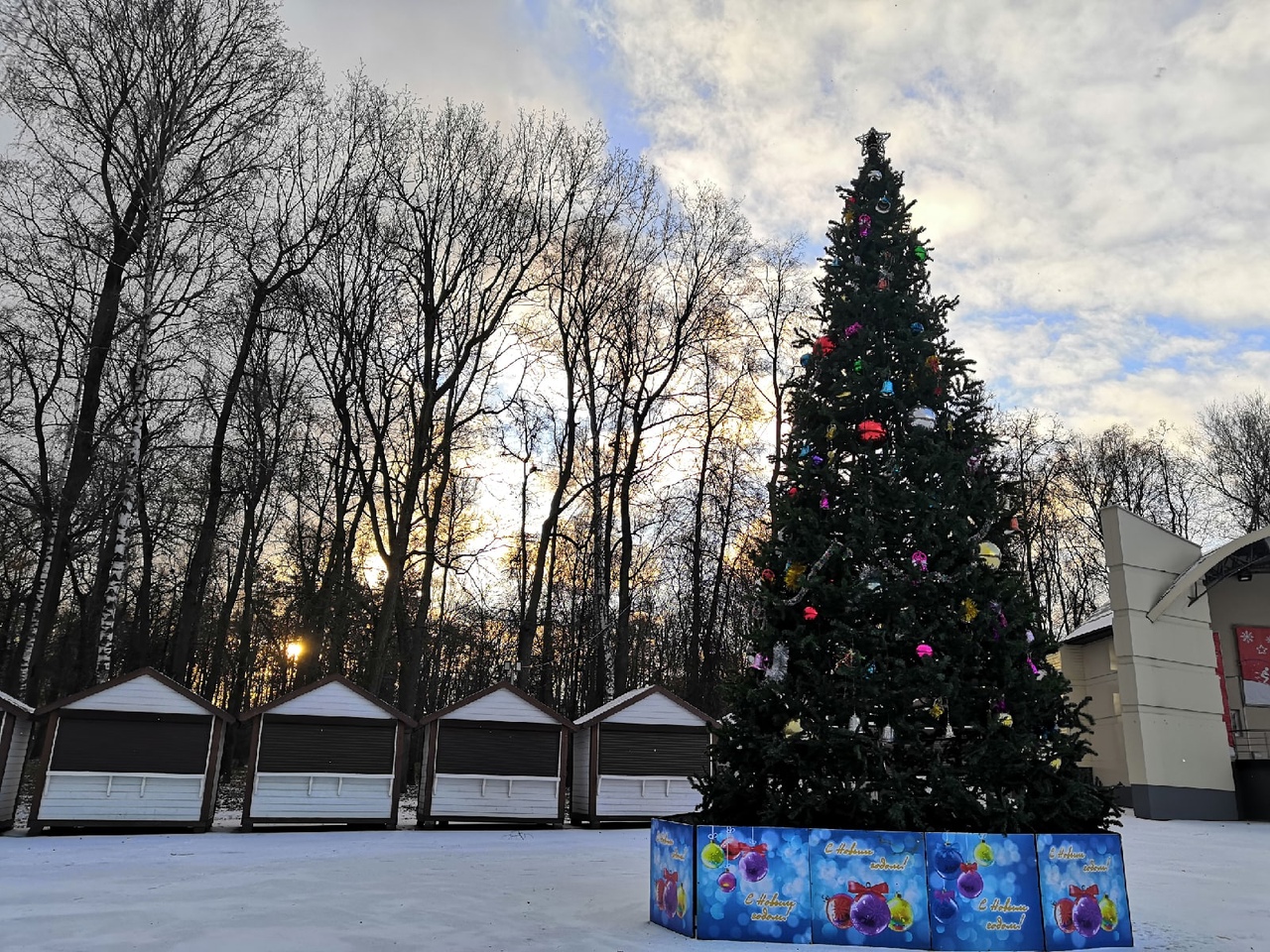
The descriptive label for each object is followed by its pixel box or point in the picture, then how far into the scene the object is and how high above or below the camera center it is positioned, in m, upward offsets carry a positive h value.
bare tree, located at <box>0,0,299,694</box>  15.49 +10.98
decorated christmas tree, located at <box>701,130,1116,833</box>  6.30 +0.71
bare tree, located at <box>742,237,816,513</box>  24.83 +11.00
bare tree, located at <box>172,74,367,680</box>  18.81 +10.36
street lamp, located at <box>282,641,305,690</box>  21.78 +1.55
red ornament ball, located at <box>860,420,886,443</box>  7.44 +2.47
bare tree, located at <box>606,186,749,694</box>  24.11 +10.65
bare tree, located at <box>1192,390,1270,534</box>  27.06 +8.38
